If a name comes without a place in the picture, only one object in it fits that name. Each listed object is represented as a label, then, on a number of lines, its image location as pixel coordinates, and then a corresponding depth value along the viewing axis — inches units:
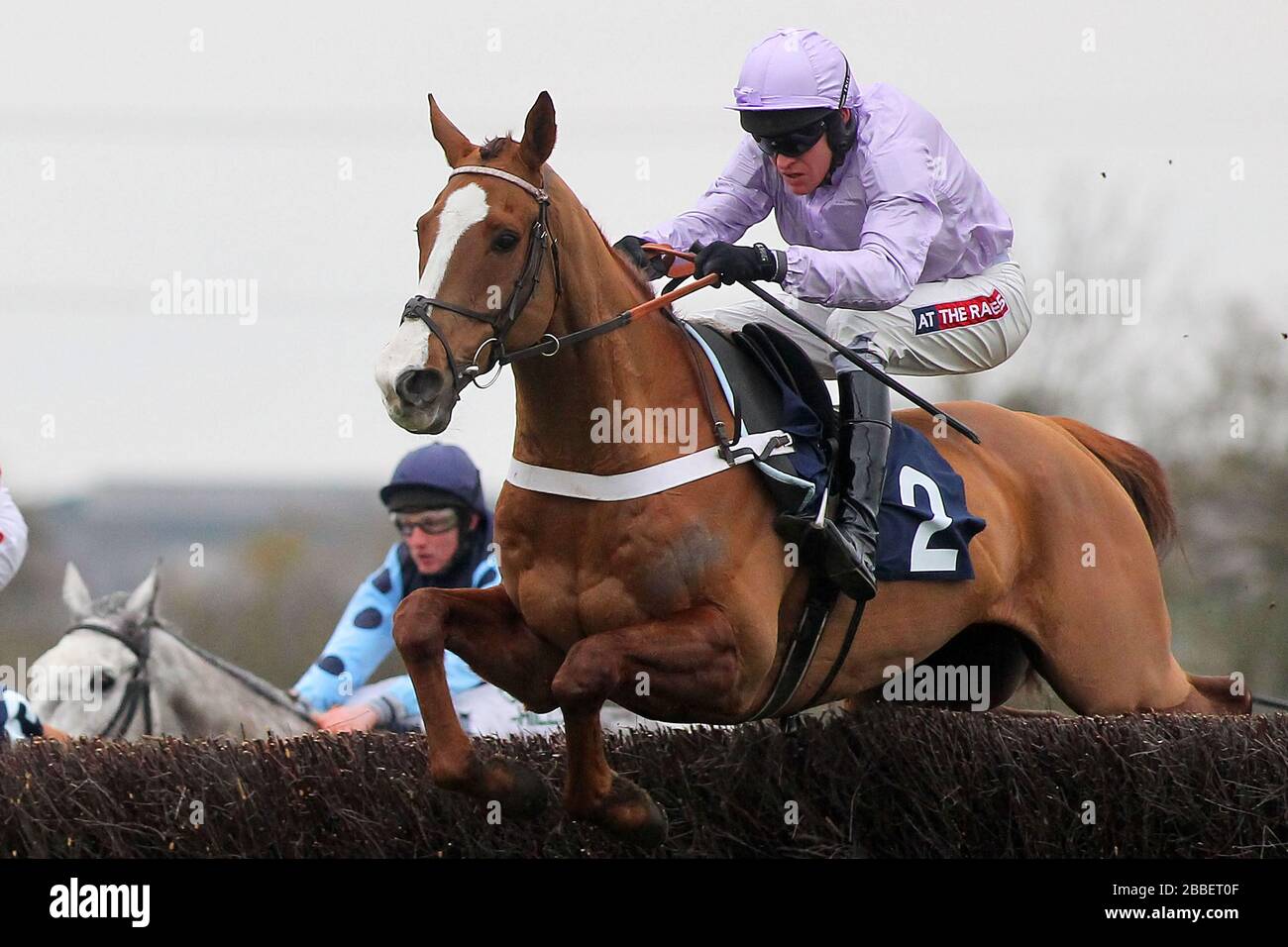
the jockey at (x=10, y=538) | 496.7
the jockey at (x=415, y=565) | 574.2
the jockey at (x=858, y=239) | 385.1
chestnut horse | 337.1
